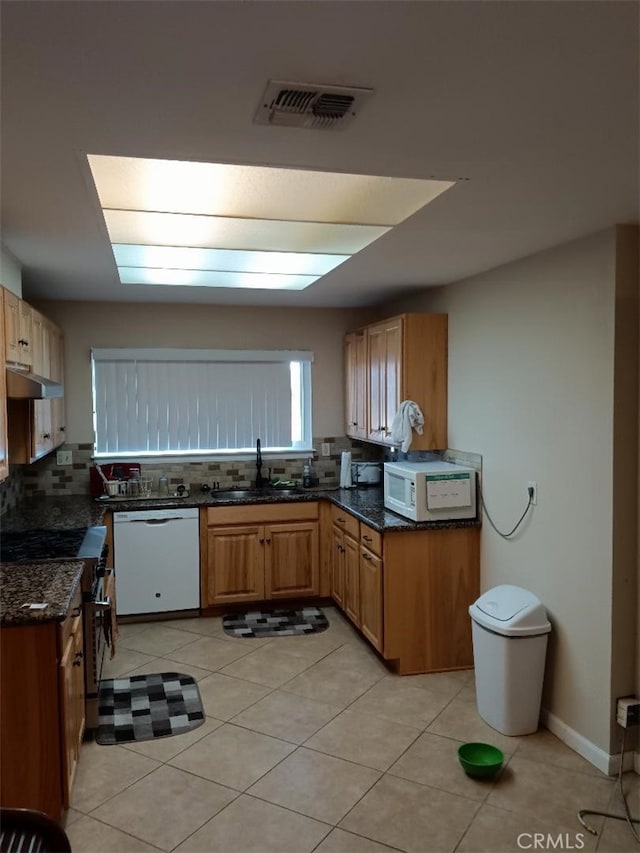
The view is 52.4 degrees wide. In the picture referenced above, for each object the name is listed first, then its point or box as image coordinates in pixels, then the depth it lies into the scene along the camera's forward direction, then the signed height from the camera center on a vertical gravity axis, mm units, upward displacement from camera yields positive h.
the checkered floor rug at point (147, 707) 3170 -1591
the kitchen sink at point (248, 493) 5031 -719
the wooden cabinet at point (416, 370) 4211 +196
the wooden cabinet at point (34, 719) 2295 -1122
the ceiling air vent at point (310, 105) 1521 +727
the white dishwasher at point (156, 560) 4613 -1128
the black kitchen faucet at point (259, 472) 5305 -570
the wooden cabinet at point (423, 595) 3770 -1148
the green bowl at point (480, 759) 2721 -1540
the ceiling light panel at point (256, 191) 2133 +760
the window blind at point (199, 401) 5098 +5
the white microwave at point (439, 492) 3781 -541
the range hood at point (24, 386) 2898 +78
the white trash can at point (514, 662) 3068 -1253
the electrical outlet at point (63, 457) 4953 -412
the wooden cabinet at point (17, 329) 2954 +362
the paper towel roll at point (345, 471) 5207 -564
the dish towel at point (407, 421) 4191 -134
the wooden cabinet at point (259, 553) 4773 -1126
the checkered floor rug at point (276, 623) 4508 -1588
